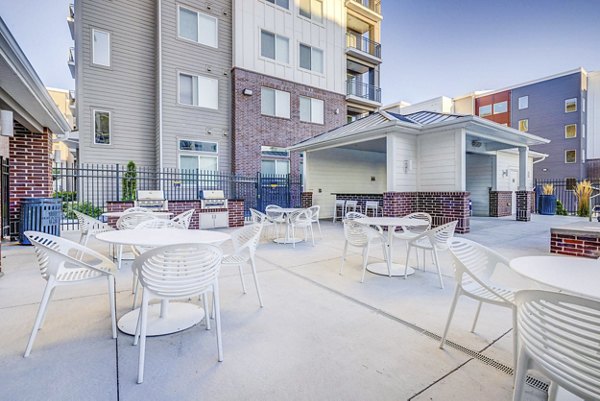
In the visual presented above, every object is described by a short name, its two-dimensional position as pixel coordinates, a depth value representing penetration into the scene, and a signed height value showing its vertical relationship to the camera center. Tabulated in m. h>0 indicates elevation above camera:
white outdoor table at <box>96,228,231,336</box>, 2.51 -1.12
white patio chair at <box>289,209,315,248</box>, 6.30 -0.54
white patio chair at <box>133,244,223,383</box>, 1.94 -0.53
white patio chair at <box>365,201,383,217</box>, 9.41 -0.39
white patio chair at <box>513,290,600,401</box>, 1.08 -0.56
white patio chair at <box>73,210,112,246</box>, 4.73 -0.51
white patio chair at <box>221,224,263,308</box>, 3.03 -0.55
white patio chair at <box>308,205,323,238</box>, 7.08 -0.41
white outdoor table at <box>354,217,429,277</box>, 4.06 -0.57
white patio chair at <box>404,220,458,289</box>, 3.67 -0.52
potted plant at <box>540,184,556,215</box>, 12.58 -0.26
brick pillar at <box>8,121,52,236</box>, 6.39 +0.61
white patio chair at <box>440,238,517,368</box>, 1.99 -0.60
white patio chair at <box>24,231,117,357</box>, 2.16 -0.61
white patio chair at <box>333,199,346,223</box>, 10.70 -0.50
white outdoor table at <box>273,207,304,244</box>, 6.41 -1.00
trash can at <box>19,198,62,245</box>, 5.91 -0.42
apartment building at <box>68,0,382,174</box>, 10.48 +4.66
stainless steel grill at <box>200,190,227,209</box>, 8.95 -0.15
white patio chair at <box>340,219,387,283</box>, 3.92 -0.54
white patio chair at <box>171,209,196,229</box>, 5.25 -0.41
